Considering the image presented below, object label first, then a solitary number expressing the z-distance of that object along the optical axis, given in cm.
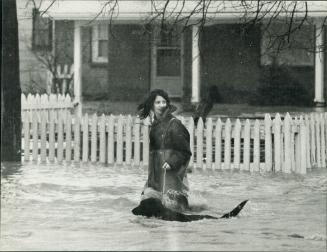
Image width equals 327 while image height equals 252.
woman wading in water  818
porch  1684
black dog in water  796
